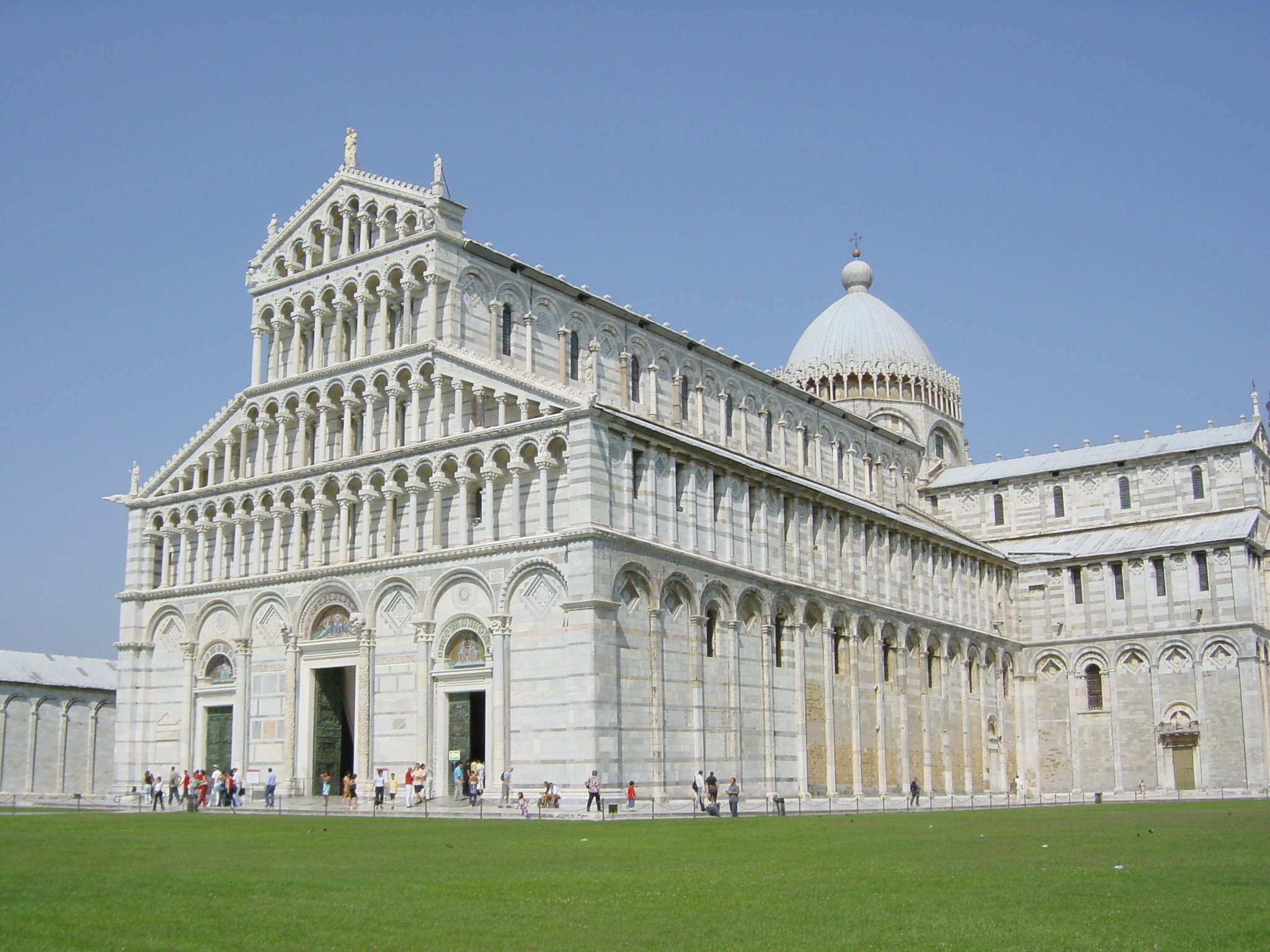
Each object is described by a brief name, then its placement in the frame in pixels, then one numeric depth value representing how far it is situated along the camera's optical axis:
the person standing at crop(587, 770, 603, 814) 38.72
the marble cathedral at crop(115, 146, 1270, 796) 42.69
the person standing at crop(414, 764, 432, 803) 42.16
